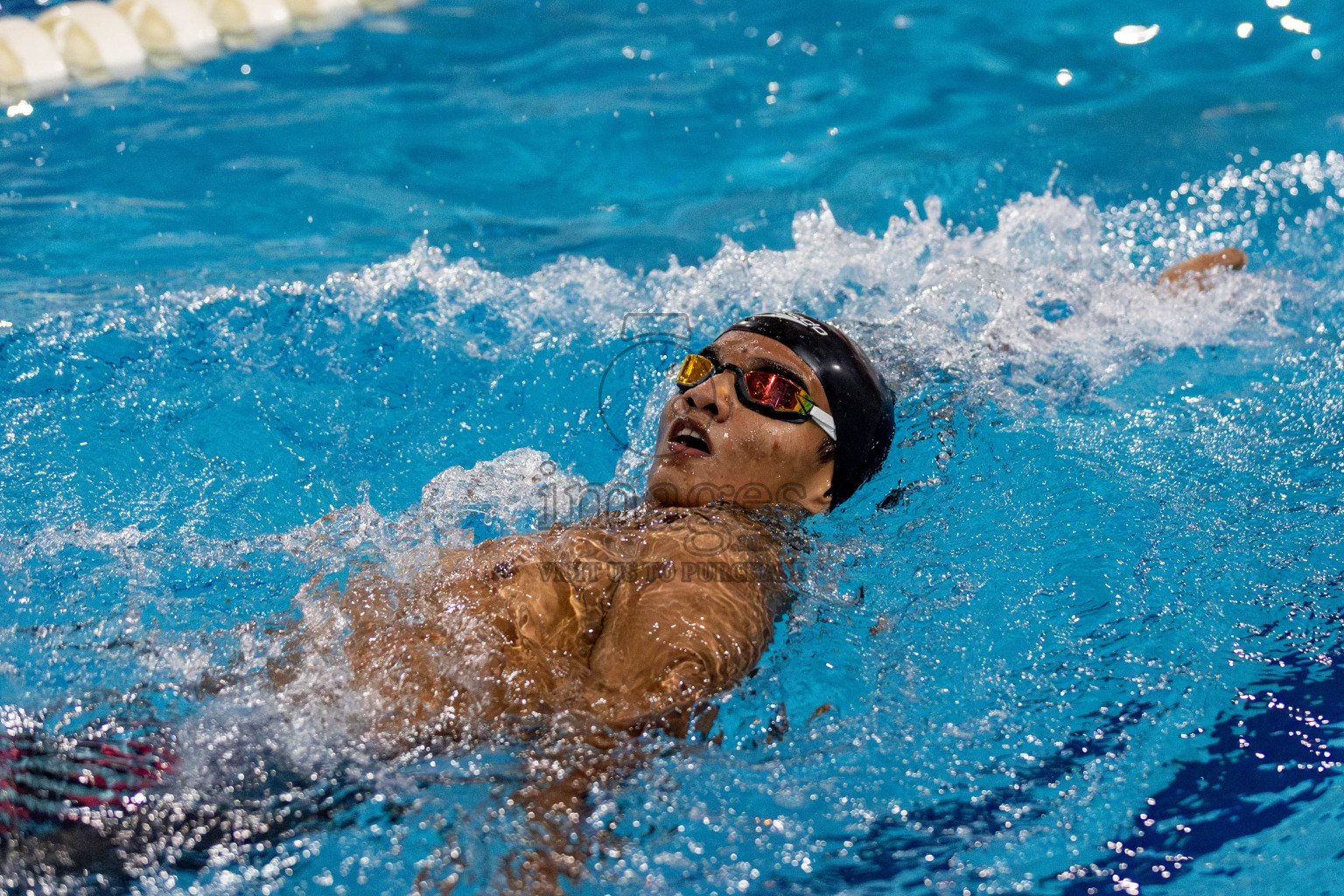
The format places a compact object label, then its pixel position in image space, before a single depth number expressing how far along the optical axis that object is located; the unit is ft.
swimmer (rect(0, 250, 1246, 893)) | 13.99
